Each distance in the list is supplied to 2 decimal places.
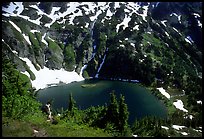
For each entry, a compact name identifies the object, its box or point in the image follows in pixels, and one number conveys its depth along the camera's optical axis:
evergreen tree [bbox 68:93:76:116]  117.41
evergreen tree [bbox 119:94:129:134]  65.72
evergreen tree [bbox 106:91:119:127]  64.47
